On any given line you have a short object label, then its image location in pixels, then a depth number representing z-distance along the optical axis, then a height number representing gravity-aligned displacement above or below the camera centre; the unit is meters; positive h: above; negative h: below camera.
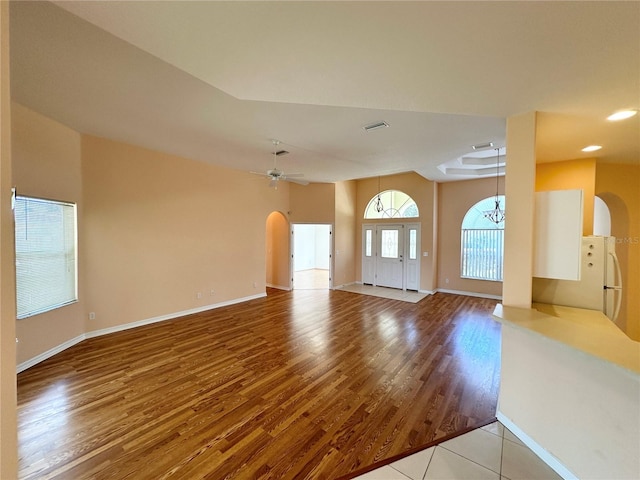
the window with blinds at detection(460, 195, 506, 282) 6.73 -0.25
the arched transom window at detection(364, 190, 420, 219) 7.75 +0.91
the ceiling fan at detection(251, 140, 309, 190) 4.17 +1.03
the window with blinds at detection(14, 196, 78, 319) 3.16 -0.32
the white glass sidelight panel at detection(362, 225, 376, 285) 8.42 -0.68
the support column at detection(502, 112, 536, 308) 2.30 +0.26
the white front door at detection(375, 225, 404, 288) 7.90 -0.69
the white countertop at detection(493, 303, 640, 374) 1.42 -0.68
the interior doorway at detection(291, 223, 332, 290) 11.62 -0.80
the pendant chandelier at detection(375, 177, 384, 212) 8.26 +0.92
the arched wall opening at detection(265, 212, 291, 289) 7.88 -0.58
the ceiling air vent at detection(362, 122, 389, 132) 3.28 +1.43
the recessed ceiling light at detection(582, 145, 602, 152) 3.32 +1.17
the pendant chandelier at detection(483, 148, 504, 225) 6.28 +0.52
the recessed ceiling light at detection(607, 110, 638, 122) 2.34 +1.15
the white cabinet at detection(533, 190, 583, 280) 2.22 +0.01
